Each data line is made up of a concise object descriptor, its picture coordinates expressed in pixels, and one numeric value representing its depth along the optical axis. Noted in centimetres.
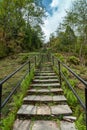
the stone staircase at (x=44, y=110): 179
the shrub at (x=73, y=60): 810
